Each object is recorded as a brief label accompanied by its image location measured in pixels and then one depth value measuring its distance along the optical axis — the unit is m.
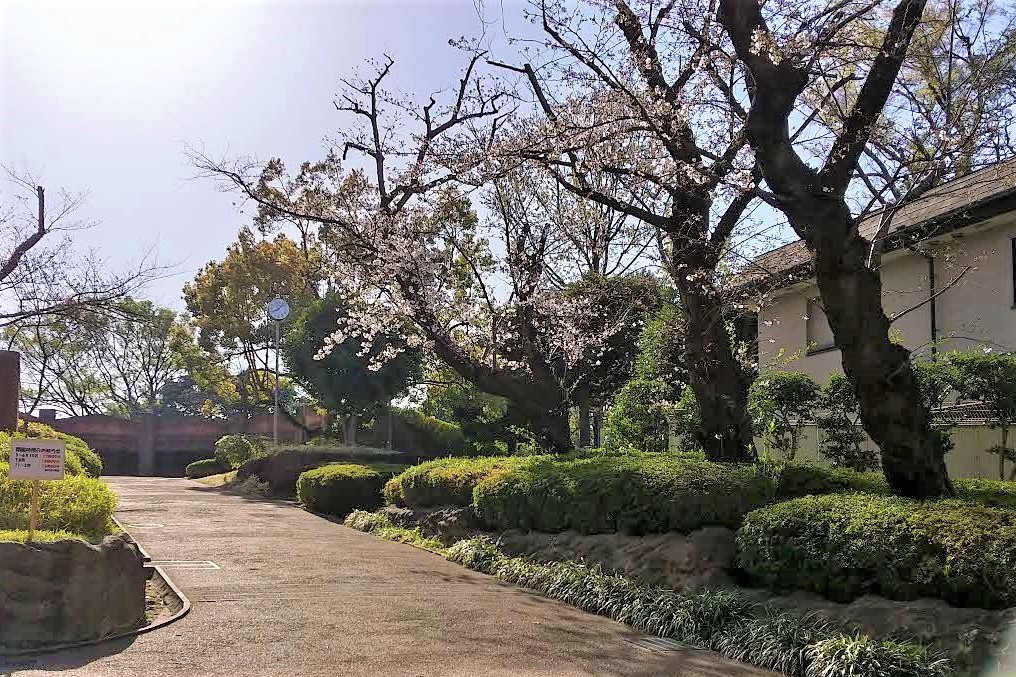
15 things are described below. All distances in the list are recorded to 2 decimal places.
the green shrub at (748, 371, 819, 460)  12.93
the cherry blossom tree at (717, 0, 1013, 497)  8.65
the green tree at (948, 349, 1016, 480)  10.46
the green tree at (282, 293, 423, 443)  29.70
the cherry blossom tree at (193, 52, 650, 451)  16.30
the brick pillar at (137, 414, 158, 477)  47.09
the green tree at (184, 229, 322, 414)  39.44
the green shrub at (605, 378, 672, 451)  16.22
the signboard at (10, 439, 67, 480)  7.30
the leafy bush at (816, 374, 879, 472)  12.45
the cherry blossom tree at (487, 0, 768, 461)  10.27
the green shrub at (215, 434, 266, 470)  32.75
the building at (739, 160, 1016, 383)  12.86
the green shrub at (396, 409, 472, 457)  35.84
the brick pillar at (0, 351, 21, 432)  16.80
